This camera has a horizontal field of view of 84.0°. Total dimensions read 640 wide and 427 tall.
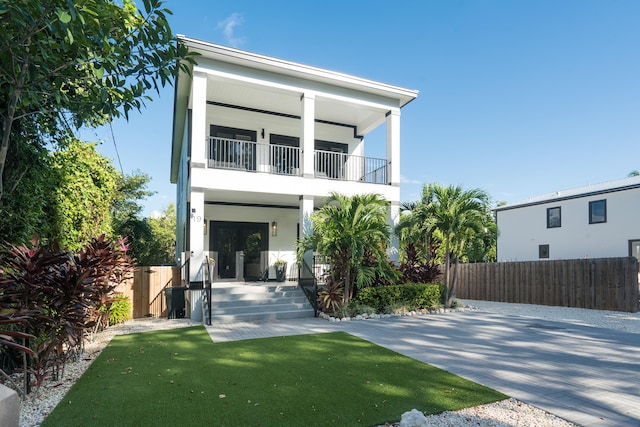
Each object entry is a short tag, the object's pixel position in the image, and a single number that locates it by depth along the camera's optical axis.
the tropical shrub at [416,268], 12.07
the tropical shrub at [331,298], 9.91
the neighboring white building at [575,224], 16.98
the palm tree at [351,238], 9.93
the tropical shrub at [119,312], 9.05
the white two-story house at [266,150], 10.48
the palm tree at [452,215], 11.27
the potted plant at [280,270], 13.80
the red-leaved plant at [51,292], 4.20
